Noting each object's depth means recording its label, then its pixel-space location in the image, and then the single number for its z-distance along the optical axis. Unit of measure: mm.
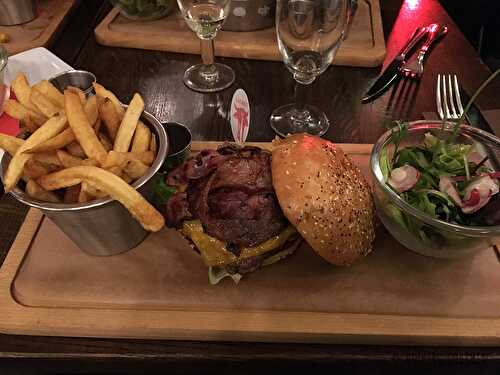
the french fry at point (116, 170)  291
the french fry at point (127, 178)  309
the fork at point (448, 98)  501
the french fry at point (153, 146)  337
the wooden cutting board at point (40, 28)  592
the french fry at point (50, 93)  324
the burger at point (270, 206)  310
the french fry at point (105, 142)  325
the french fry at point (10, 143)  297
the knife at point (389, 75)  542
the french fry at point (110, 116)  325
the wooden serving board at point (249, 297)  310
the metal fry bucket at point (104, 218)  297
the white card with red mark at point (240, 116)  388
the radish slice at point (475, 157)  377
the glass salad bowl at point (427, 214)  309
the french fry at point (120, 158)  283
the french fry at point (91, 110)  316
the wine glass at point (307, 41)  440
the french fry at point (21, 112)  319
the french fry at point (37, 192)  298
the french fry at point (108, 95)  335
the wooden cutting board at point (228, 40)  589
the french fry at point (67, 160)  300
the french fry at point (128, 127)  313
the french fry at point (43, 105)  313
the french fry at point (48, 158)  301
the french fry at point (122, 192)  279
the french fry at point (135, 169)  302
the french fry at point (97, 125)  324
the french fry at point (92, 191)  288
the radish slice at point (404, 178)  331
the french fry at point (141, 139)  323
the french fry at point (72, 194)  314
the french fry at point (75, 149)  313
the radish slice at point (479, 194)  312
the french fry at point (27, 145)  276
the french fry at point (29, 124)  320
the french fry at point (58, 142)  288
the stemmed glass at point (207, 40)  509
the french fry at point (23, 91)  329
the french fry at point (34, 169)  297
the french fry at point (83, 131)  290
